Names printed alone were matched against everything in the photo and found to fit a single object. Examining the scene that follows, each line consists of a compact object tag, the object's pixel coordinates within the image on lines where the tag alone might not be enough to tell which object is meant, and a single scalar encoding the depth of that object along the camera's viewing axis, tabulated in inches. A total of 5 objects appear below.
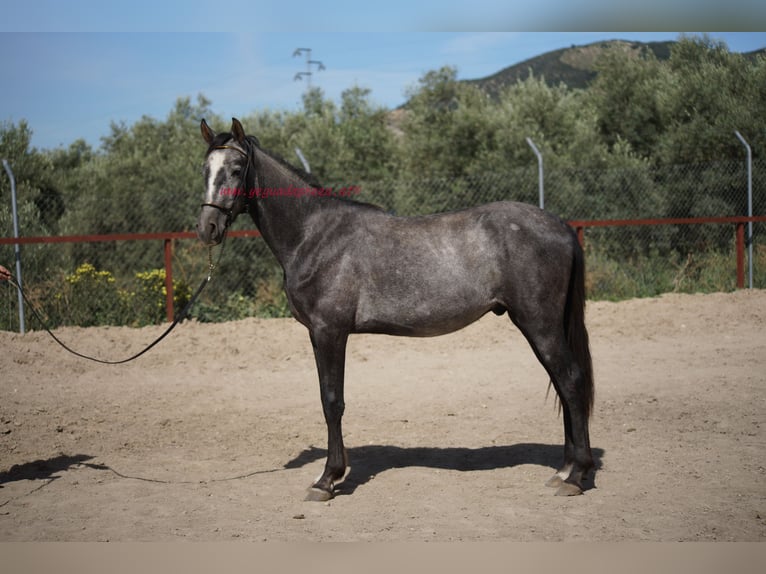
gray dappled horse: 160.7
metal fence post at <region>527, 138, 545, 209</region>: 406.0
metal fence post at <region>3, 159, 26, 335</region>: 358.0
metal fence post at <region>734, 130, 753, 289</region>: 435.8
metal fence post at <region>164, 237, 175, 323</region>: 377.4
